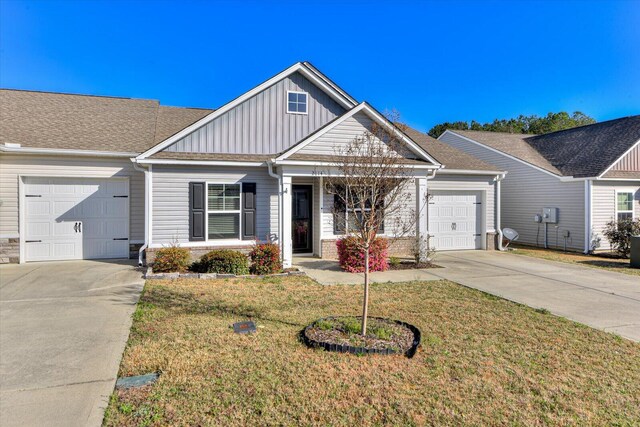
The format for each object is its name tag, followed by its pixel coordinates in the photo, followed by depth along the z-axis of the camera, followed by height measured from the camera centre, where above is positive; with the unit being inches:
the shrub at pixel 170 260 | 350.3 -46.2
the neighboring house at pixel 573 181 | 559.2 +52.9
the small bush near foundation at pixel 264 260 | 360.8 -46.6
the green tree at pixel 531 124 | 1760.6 +437.4
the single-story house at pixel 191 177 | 394.9 +39.6
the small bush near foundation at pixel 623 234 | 501.4 -27.5
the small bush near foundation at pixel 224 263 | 353.1 -48.5
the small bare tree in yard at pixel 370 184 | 197.6 +17.0
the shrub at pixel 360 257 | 374.0 -44.8
